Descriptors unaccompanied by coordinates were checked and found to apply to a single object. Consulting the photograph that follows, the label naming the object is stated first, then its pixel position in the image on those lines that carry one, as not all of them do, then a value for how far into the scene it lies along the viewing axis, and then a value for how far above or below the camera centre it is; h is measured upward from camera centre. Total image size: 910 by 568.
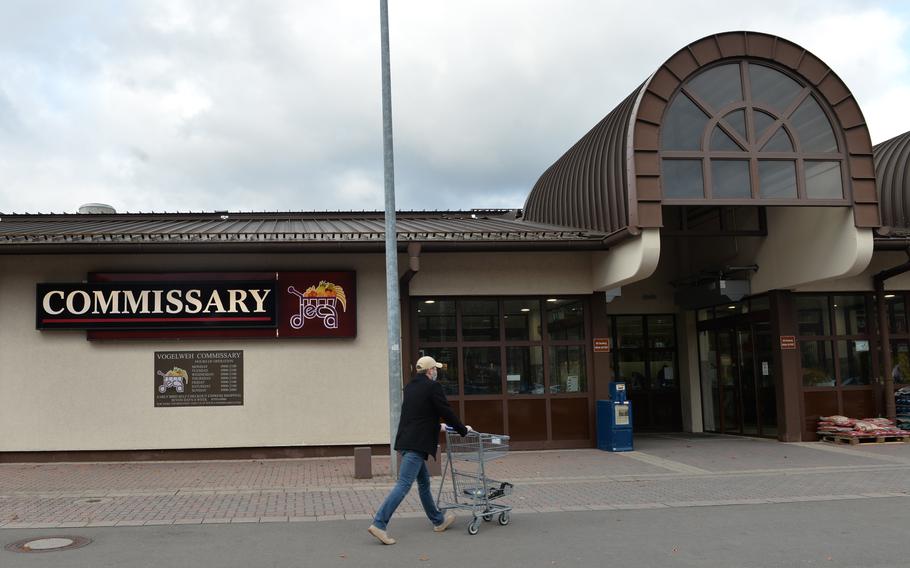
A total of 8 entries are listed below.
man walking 7.77 -0.58
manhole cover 7.31 -1.52
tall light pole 11.57 +1.72
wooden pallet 14.90 -1.57
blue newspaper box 14.55 -1.06
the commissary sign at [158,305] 13.78 +1.28
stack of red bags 14.98 -1.35
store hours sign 13.91 -0.03
